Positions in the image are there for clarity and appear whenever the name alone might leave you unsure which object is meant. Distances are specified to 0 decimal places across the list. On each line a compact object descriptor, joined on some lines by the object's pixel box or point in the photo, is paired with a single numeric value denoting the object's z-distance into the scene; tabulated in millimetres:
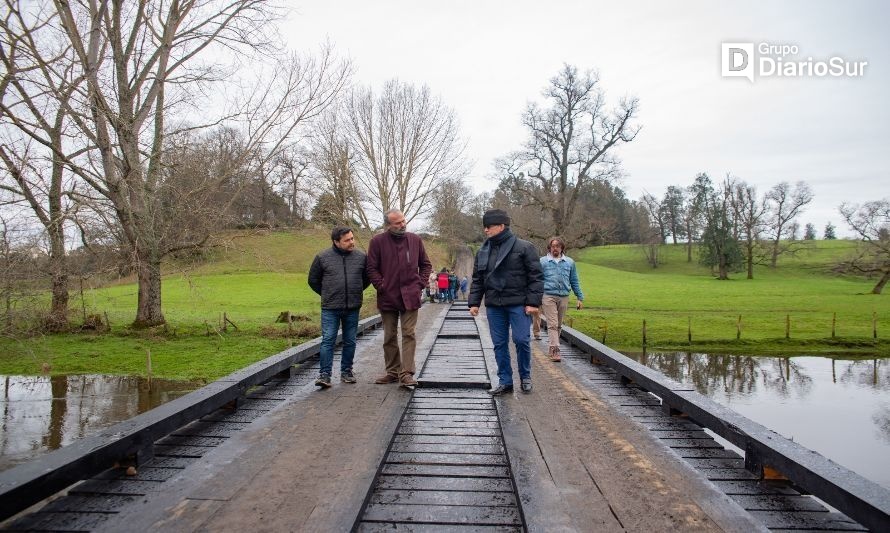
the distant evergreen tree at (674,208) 84688
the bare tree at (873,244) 43531
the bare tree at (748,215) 61438
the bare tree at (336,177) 26484
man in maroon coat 6418
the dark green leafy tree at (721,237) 61438
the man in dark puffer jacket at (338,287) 6480
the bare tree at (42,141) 10266
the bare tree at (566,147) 33844
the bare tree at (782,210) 63156
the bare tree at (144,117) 13500
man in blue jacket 9062
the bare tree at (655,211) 80188
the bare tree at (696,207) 67750
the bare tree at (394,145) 29156
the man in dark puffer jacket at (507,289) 6188
